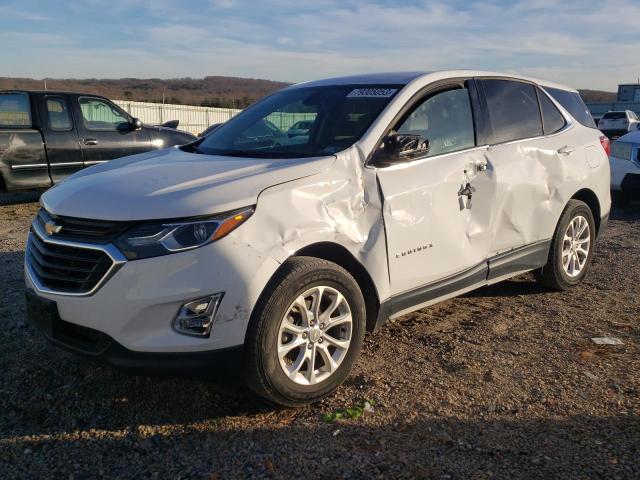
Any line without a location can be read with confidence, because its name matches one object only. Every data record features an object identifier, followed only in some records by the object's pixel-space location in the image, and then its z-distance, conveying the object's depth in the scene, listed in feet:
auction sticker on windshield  13.82
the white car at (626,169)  32.91
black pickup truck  30.45
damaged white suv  9.95
